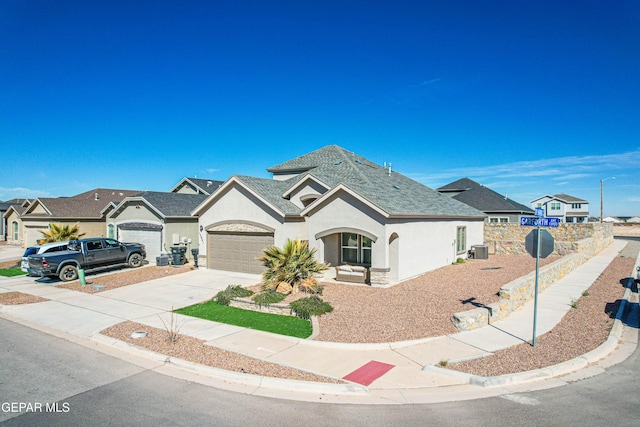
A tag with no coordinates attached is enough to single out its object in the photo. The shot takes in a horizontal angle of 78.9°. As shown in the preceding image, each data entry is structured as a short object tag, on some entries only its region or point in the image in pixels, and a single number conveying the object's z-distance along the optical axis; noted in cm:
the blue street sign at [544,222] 861
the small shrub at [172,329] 944
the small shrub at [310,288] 1418
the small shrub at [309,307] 1132
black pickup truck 1745
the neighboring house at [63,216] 2927
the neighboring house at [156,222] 2348
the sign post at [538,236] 865
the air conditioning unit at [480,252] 2392
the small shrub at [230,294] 1324
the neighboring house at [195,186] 3488
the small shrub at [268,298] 1229
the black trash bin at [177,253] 2175
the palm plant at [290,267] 1450
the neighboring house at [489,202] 3591
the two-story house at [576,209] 5981
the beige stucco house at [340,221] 1622
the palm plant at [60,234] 2502
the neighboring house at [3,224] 4294
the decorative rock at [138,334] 982
